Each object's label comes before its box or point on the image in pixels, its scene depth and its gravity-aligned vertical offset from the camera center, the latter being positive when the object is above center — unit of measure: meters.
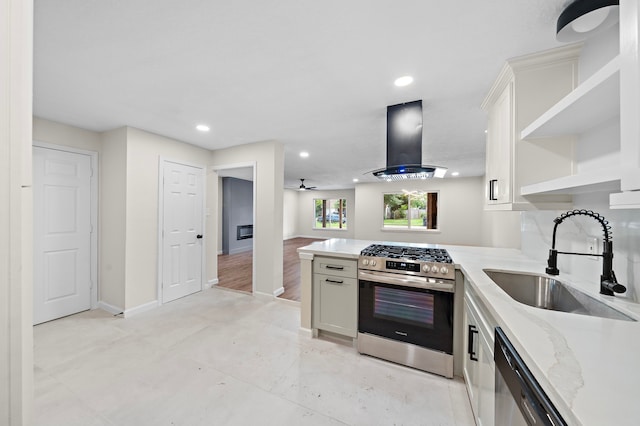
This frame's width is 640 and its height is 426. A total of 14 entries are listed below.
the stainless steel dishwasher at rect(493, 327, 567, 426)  0.70 -0.61
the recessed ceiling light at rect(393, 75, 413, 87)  1.99 +1.11
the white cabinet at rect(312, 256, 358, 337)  2.36 -0.85
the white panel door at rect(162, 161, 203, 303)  3.54 -0.29
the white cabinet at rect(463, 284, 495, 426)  1.26 -0.91
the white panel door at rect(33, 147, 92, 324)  2.85 -0.28
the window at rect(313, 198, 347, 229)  10.65 -0.06
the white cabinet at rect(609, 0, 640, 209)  0.73 +0.34
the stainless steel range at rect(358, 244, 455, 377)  1.96 -0.83
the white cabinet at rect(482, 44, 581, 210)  1.59 +0.61
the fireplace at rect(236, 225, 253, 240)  7.64 -0.65
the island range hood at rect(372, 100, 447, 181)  2.37 +0.70
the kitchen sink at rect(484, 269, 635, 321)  1.32 -0.52
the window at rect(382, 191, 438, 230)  7.99 +0.07
